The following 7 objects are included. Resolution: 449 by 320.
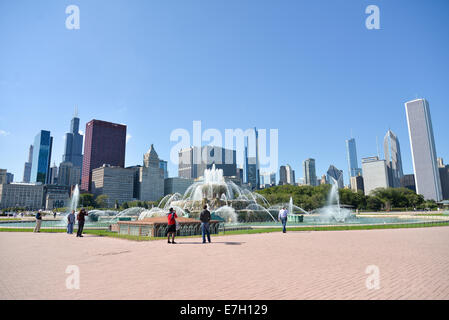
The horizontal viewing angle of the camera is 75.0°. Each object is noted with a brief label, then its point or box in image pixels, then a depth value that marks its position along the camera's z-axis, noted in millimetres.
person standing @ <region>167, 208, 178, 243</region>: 13156
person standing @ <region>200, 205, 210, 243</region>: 13152
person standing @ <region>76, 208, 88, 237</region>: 17359
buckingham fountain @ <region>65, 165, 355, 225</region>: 34156
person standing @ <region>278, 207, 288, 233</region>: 18188
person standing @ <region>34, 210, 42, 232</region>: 20258
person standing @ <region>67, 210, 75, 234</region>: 19391
